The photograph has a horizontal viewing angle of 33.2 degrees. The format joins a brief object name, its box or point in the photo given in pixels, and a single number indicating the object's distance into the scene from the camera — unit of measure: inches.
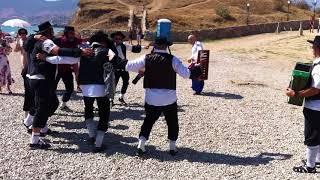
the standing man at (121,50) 473.5
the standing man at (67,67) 440.8
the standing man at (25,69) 403.2
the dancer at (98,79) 340.5
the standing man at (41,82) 348.2
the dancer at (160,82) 326.3
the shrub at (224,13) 1956.9
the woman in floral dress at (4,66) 579.9
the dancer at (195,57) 580.1
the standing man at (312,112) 299.3
